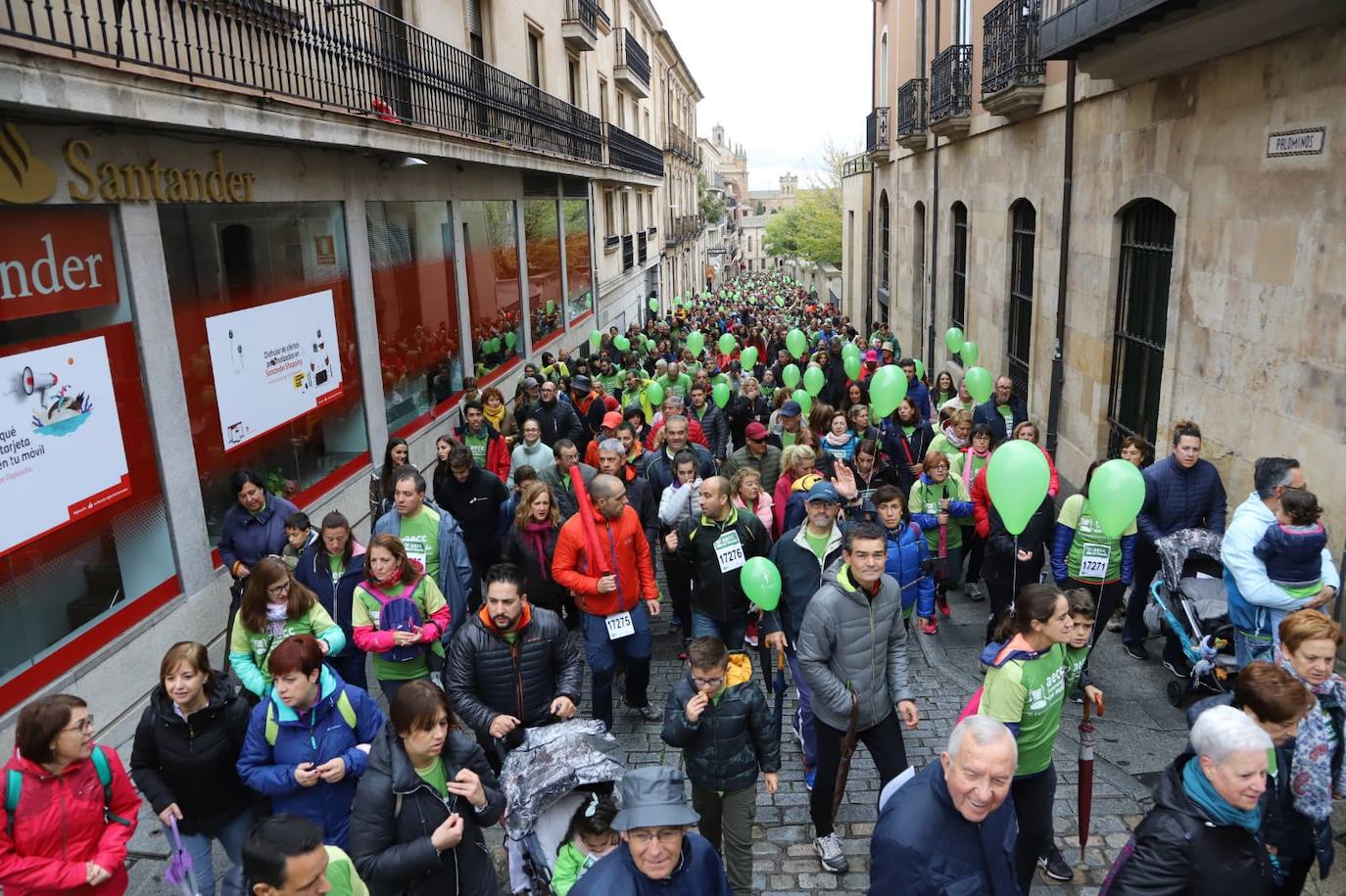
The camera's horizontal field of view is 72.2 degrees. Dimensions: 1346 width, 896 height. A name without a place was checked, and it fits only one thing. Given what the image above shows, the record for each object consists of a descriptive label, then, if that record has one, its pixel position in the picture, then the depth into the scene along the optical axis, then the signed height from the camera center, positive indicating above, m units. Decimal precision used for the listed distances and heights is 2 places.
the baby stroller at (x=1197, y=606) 5.57 -2.46
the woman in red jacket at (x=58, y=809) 3.37 -2.02
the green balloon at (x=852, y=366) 12.02 -1.84
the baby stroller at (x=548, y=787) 3.52 -2.08
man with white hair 2.73 -1.79
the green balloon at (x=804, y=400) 9.66 -1.85
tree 52.16 +0.32
